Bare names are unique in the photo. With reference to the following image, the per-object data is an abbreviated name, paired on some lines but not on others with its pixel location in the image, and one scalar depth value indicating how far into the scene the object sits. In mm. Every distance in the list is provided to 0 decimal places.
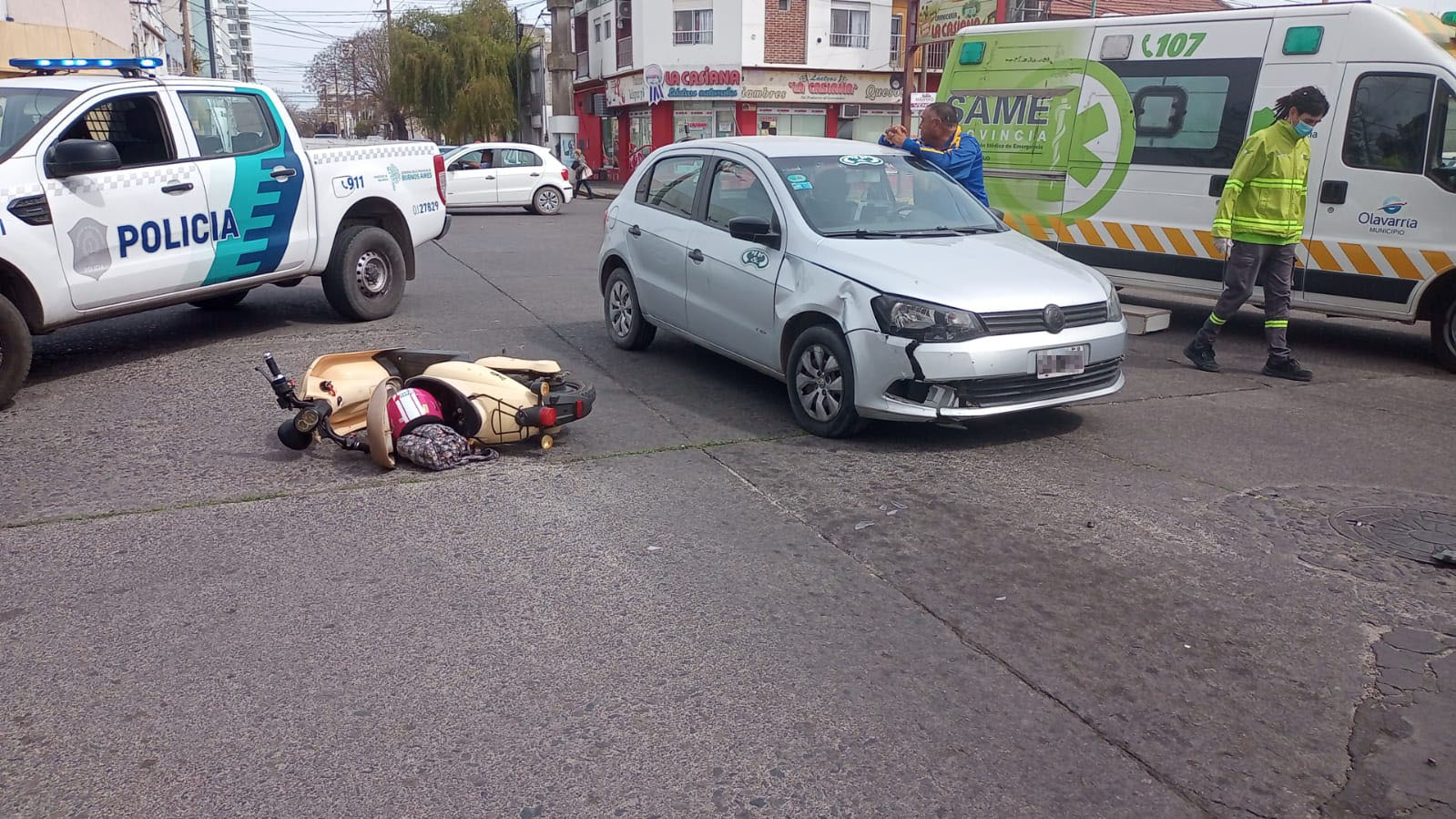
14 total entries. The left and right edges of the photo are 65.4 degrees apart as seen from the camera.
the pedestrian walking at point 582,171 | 31081
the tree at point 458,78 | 51031
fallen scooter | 5754
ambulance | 8438
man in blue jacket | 8469
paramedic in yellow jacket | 7691
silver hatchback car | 5914
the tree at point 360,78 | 66062
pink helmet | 5746
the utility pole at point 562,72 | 46219
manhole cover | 4789
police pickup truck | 6855
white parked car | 23391
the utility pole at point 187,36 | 43059
